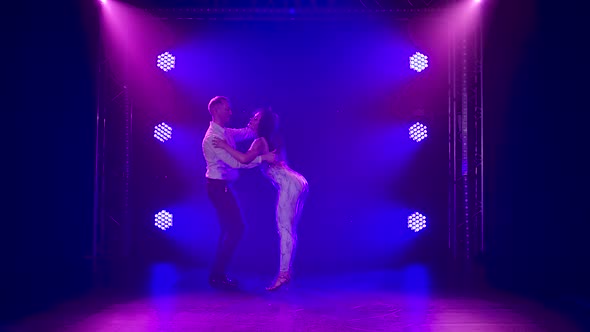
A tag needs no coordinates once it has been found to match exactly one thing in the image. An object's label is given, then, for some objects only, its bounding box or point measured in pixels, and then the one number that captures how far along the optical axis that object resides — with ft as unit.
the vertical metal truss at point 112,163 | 17.95
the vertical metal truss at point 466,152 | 18.19
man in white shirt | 13.51
